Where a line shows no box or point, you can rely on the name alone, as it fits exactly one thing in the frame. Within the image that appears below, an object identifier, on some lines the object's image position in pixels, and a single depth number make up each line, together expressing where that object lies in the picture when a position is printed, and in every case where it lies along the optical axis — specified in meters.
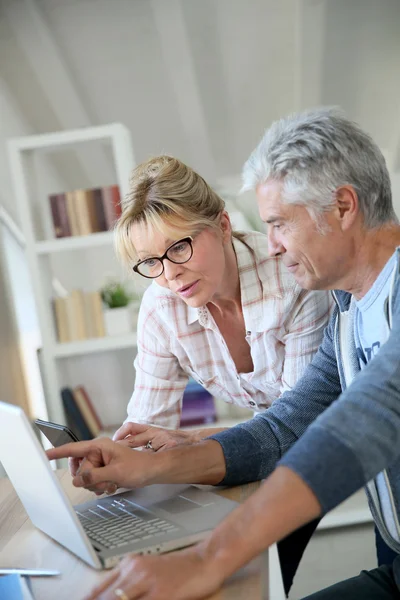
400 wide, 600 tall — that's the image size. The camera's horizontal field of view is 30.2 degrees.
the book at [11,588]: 0.96
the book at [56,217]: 3.60
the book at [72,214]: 3.59
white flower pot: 3.65
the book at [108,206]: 3.58
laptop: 1.04
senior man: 1.27
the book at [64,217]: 3.60
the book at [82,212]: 3.59
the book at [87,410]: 3.81
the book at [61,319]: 3.63
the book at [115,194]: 3.60
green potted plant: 3.65
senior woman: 1.74
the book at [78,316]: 3.63
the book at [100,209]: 3.59
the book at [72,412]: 3.73
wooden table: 0.95
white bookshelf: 3.51
